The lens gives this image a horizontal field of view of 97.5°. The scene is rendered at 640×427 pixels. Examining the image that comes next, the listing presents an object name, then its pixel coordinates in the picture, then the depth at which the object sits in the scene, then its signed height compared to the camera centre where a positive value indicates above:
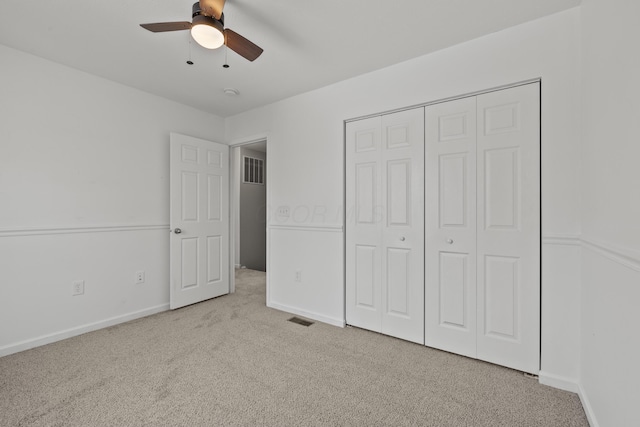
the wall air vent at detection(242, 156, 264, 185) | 5.68 +0.88
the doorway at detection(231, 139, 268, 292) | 5.59 +0.11
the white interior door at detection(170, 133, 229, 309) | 3.32 -0.09
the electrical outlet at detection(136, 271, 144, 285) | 3.09 -0.72
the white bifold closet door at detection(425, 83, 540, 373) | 1.97 -0.10
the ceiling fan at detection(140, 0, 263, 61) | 1.59 +1.08
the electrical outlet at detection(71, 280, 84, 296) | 2.62 -0.72
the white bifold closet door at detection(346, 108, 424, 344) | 2.44 -0.10
